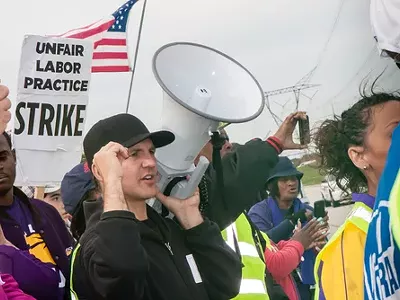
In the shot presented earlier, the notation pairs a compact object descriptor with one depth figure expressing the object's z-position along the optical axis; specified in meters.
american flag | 6.11
